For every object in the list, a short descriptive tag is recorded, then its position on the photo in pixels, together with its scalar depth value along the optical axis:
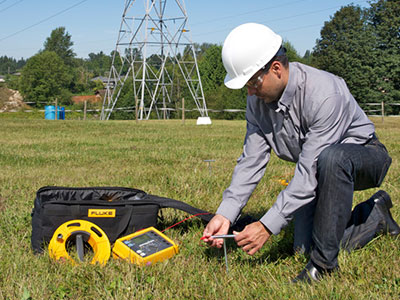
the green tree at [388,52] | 43.84
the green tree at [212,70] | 58.56
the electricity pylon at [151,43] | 29.56
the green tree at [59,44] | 102.44
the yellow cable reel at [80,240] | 2.86
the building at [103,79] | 103.18
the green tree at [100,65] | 133.62
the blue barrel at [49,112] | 33.47
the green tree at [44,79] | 71.69
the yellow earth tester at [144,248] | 2.81
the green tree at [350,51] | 45.09
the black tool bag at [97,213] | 3.09
